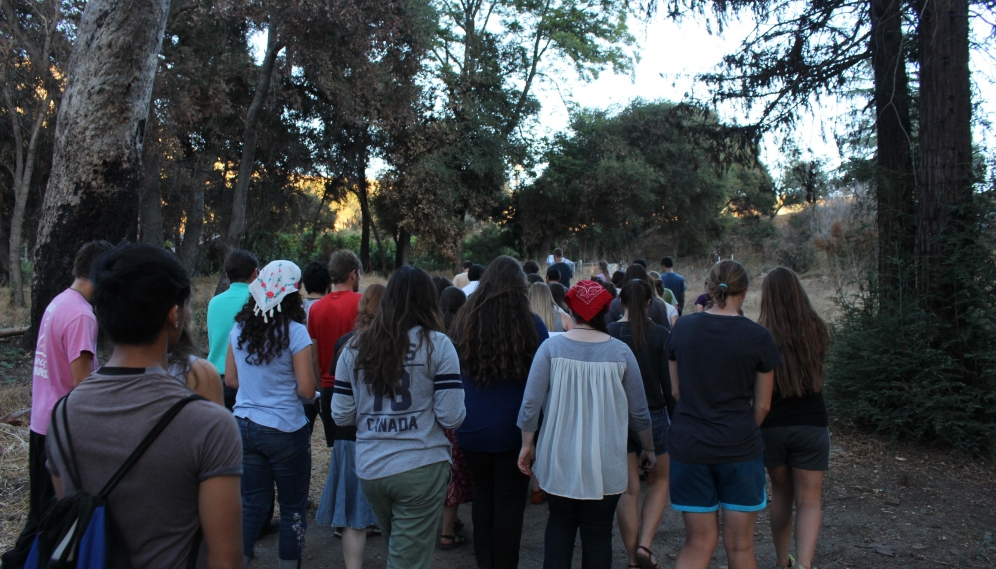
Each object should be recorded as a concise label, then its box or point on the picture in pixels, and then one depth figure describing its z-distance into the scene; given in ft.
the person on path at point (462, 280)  27.89
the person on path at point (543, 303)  16.31
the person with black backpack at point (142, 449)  5.24
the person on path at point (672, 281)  34.32
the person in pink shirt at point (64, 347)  10.34
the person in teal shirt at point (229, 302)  13.15
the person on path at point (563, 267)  36.40
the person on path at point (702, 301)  26.26
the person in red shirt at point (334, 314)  14.29
